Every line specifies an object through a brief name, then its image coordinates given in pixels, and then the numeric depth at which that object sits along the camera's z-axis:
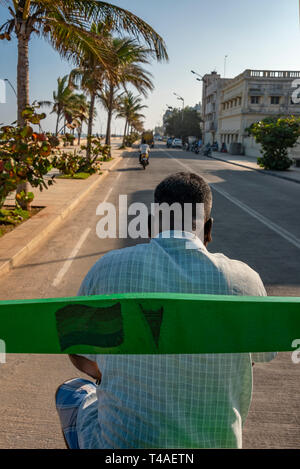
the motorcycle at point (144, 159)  25.06
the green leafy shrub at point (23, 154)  7.77
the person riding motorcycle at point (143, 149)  25.30
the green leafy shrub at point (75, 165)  11.35
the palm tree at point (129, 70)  25.39
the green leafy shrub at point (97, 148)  20.55
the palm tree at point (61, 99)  57.09
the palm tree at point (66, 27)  9.97
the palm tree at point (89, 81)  20.55
